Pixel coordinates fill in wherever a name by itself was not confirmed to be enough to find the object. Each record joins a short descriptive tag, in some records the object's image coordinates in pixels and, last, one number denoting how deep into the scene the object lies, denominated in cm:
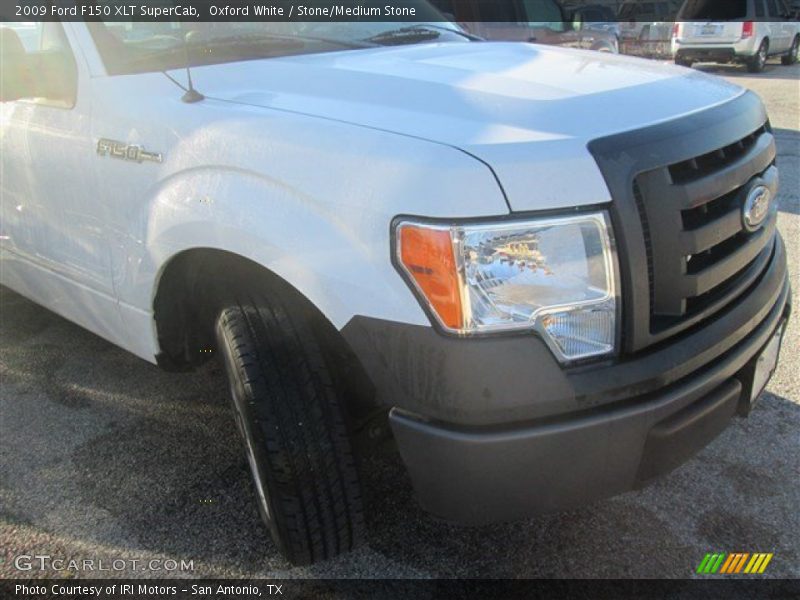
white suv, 1636
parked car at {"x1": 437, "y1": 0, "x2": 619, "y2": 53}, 796
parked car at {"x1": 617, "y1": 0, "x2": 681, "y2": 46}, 1923
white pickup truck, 156
